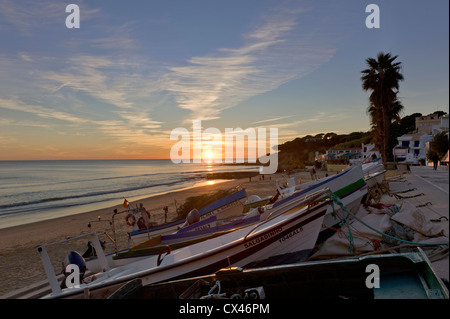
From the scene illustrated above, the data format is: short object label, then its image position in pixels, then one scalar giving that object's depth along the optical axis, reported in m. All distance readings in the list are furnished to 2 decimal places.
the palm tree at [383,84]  28.64
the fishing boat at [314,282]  4.22
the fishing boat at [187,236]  8.29
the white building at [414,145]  42.59
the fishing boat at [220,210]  12.67
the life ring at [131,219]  11.94
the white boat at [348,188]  10.56
